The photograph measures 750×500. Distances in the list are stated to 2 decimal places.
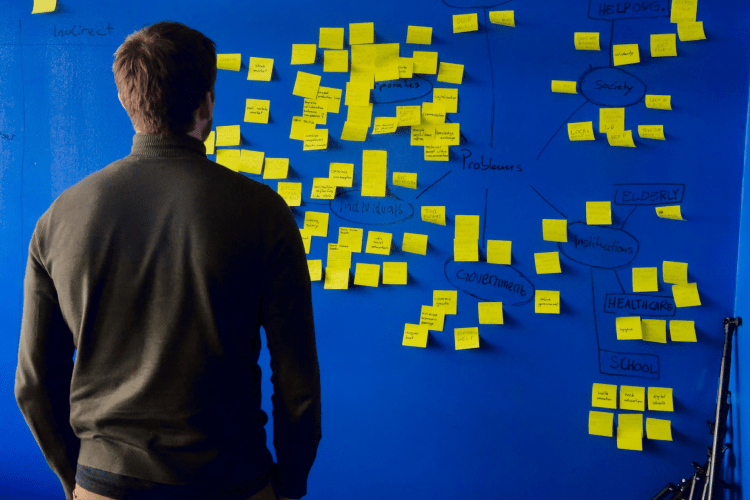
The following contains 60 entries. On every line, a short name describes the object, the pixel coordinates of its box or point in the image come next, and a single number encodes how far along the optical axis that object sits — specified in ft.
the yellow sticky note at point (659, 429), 6.02
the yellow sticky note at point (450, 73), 6.22
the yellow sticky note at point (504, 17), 6.11
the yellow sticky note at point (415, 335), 6.40
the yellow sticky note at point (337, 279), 6.50
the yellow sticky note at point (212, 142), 6.68
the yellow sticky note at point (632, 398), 6.06
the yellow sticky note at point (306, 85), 6.47
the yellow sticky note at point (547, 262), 6.14
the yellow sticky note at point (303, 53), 6.46
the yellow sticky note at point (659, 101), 5.88
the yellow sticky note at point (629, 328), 5.99
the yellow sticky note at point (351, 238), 6.47
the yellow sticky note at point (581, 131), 6.02
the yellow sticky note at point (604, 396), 6.09
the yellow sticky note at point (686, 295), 5.93
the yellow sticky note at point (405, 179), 6.34
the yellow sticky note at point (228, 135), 6.63
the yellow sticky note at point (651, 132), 5.91
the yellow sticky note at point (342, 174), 6.46
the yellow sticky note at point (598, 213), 6.03
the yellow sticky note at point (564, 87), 6.04
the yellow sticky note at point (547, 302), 6.16
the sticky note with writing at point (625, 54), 5.90
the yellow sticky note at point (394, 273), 6.41
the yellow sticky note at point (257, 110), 6.57
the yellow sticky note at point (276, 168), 6.57
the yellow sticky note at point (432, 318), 6.37
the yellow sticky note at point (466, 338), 6.30
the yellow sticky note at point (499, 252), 6.23
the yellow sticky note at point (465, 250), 6.28
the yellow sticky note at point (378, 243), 6.42
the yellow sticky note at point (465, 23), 6.15
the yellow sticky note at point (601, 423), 6.10
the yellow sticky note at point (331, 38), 6.42
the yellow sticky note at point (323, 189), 6.49
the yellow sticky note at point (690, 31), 5.78
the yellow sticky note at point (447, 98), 6.25
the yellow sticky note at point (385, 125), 6.33
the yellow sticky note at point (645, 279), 6.00
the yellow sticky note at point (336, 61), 6.41
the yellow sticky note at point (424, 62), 6.26
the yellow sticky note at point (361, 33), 6.36
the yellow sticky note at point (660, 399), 6.00
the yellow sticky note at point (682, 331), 5.94
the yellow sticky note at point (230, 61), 6.59
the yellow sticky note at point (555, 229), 6.12
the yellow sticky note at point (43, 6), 6.88
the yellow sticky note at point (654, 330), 5.99
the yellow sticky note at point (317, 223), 6.54
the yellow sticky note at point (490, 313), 6.27
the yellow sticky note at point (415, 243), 6.37
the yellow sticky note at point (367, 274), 6.47
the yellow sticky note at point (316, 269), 6.55
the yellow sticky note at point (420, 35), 6.24
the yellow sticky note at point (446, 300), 6.34
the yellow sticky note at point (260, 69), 6.55
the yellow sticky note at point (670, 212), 5.91
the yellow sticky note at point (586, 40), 5.97
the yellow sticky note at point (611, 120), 5.98
